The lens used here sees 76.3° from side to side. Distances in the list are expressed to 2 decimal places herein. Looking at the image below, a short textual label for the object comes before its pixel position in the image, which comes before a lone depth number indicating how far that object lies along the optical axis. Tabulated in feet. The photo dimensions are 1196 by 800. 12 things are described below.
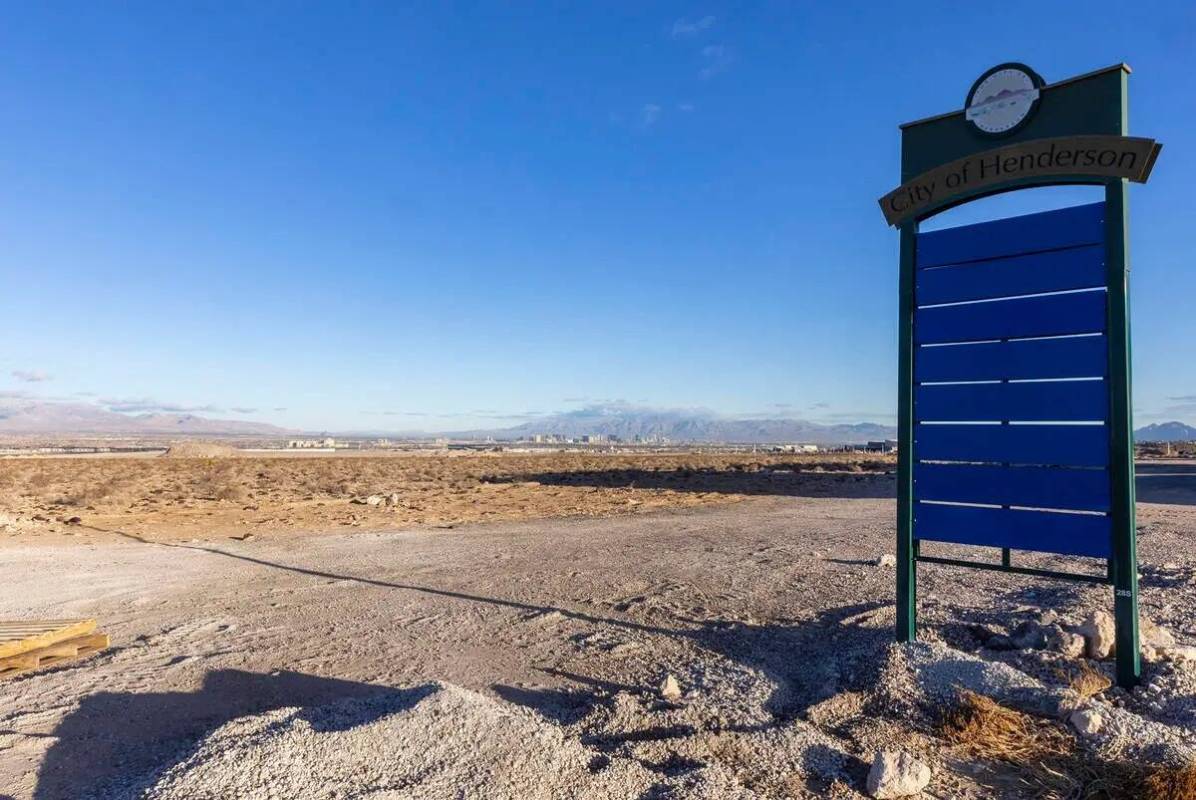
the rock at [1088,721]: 14.08
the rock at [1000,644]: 19.80
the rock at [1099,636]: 18.52
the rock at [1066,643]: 18.40
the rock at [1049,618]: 20.84
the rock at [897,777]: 12.19
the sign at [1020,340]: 17.39
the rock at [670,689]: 17.01
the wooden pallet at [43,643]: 20.34
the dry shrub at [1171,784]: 11.56
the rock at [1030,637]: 19.31
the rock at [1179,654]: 17.66
